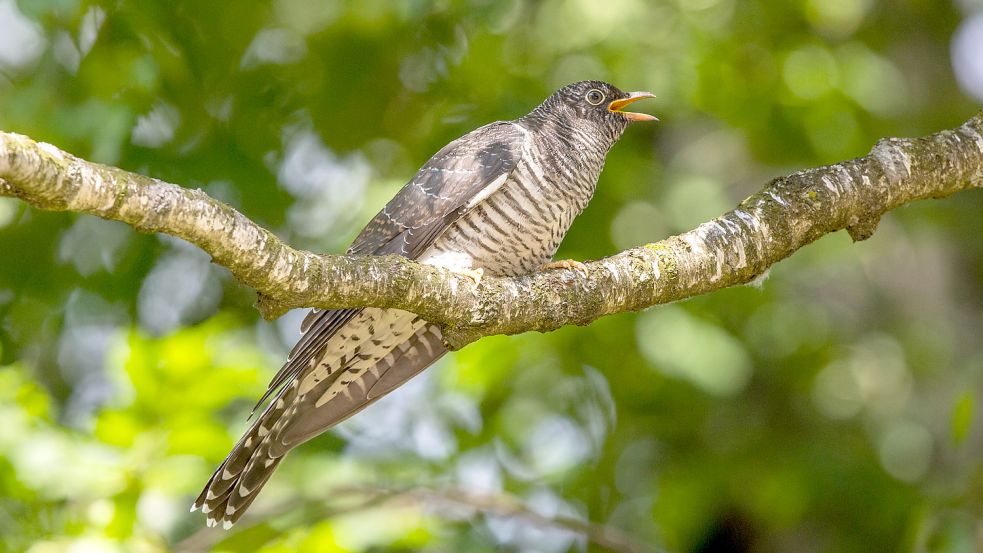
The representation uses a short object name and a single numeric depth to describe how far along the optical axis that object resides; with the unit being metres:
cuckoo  7.05
